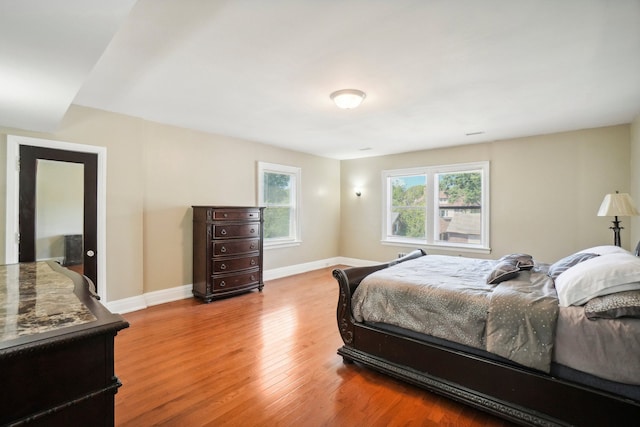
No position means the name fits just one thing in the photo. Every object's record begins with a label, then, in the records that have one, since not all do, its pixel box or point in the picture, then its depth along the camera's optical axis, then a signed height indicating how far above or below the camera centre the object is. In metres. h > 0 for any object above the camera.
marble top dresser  0.89 -0.48
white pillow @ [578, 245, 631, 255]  2.49 -0.30
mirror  3.36 +0.01
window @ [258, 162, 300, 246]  5.76 +0.25
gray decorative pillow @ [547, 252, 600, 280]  2.54 -0.43
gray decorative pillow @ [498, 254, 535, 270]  2.66 -0.43
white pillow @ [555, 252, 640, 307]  1.74 -0.39
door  3.23 +0.14
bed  1.65 -0.79
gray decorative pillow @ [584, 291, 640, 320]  1.64 -0.51
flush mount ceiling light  3.04 +1.18
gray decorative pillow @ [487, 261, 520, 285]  2.42 -0.48
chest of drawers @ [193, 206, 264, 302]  4.36 -0.56
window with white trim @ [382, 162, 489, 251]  5.46 +0.17
